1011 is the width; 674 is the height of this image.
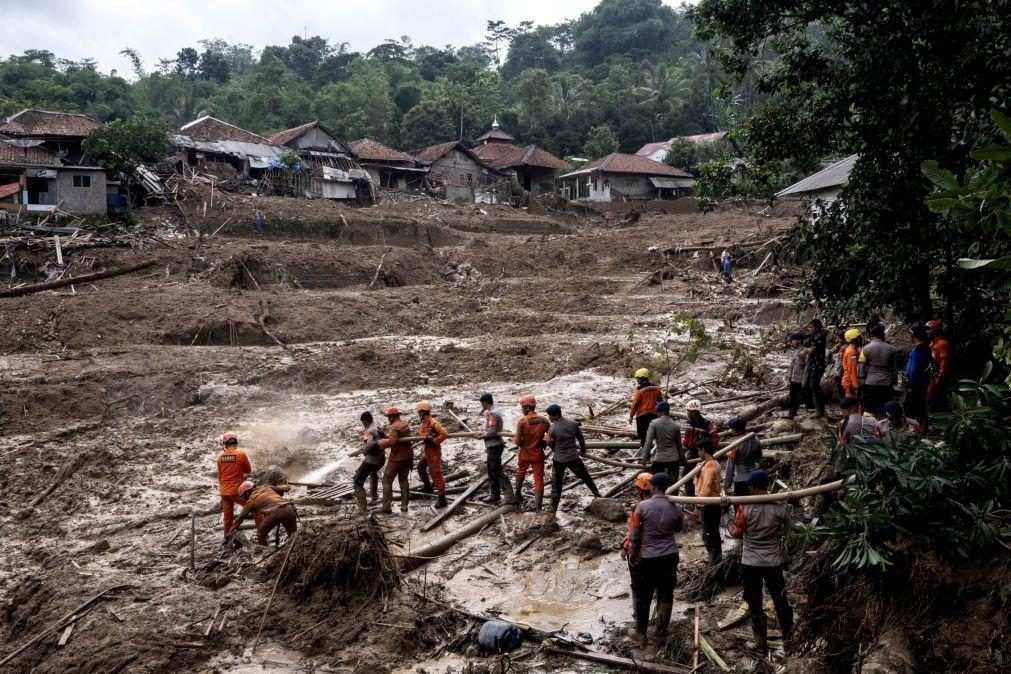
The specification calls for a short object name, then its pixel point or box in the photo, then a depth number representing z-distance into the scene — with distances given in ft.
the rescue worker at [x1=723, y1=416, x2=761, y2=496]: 27.84
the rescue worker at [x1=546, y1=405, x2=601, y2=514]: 34.47
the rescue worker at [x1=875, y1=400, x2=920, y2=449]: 27.07
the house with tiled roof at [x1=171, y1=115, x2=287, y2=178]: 128.77
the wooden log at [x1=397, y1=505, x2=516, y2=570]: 32.37
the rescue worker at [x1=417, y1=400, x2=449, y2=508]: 37.91
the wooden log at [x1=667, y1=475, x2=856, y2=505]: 21.91
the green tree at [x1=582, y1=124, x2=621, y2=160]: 184.85
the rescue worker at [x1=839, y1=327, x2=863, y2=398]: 35.87
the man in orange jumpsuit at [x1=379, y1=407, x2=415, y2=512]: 37.52
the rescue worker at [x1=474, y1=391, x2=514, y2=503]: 36.55
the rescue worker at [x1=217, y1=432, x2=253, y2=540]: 34.60
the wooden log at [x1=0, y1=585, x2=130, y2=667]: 26.37
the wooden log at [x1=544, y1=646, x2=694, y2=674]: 23.48
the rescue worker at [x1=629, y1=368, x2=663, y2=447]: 37.14
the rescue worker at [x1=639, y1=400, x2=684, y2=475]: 32.04
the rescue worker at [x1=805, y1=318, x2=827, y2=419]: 38.72
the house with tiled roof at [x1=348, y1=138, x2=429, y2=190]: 146.51
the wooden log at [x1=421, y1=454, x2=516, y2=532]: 35.83
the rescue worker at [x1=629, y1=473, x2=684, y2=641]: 24.59
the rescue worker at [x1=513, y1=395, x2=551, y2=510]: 35.37
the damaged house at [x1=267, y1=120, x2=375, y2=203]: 133.90
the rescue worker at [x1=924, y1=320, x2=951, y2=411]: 33.14
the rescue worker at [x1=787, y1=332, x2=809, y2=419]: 39.19
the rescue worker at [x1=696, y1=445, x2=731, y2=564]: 27.84
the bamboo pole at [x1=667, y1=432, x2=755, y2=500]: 27.29
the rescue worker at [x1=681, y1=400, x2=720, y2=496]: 31.07
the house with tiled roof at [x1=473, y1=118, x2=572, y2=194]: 164.35
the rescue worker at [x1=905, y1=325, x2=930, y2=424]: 33.88
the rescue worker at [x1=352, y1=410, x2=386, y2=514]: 37.40
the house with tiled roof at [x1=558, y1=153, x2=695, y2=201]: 157.79
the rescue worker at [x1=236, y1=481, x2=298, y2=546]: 32.83
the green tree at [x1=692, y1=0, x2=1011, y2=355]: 32.12
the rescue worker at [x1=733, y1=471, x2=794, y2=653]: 23.16
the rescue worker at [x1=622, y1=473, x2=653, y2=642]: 25.44
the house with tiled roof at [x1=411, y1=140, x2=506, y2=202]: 152.66
